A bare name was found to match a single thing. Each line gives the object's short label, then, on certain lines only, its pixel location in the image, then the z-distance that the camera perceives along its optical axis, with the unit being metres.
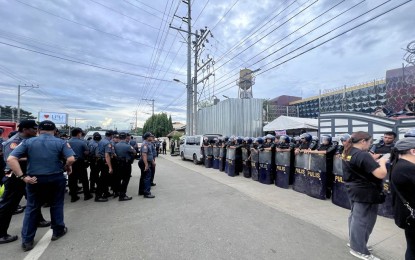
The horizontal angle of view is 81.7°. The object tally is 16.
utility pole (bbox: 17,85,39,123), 34.92
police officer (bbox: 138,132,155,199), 6.75
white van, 16.11
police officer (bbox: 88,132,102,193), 6.84
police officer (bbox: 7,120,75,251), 3.54
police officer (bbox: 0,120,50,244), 3.80
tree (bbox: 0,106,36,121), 55.16
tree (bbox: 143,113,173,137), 60.75
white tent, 14.95
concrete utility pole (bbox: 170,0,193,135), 23.22
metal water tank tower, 25.26
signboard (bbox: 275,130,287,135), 15.38
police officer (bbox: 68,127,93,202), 6.40
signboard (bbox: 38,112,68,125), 28.66
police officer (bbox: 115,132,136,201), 6.50
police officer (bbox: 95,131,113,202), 6.44
